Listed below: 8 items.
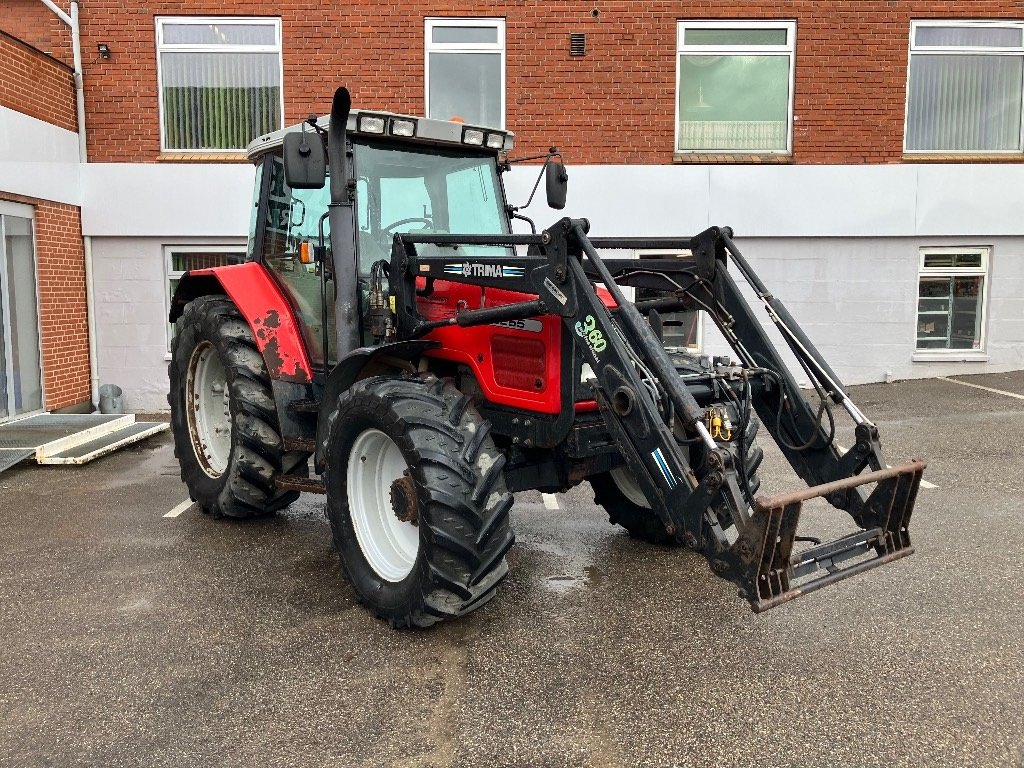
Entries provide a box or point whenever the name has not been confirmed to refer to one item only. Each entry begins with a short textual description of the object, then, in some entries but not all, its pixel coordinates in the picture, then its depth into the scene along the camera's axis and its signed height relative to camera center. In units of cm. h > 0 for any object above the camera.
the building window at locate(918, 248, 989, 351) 1073 -11
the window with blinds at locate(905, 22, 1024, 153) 1054 +252
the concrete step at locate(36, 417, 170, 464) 716 -142
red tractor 334 -45
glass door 868 -40
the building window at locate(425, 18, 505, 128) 1016 +257
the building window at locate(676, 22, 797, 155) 1041 +244
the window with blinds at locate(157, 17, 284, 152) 1014 +241
